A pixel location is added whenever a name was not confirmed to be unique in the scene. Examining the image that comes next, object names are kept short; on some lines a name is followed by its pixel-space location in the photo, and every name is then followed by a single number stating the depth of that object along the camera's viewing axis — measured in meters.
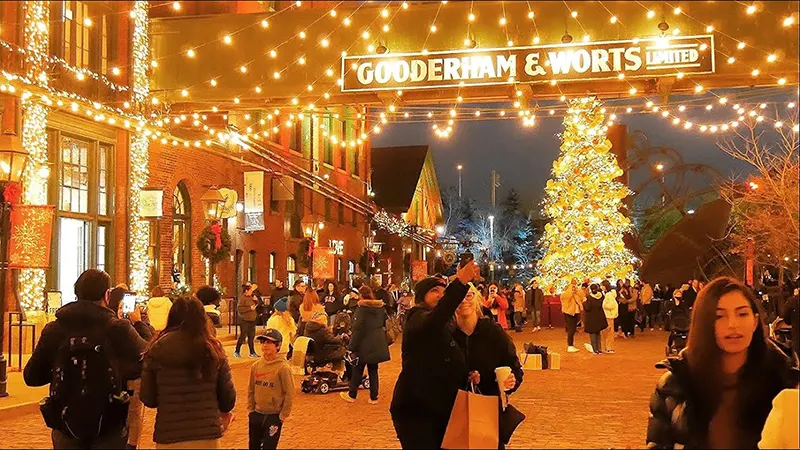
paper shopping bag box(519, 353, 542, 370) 16.42
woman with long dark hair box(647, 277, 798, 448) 3.69
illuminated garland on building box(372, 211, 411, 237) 44.09
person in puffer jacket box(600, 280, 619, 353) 20.73
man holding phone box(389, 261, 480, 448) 5.43
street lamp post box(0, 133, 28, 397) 12.11
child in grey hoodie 6.79
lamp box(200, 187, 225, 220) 21.54
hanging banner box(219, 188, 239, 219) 23.15
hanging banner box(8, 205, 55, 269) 14.44
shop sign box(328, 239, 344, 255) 36.78
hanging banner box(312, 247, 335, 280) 29.98
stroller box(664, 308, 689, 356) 16.66
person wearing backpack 5.41
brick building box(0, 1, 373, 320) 18.34
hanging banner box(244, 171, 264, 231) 26.47
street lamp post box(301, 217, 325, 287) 31.66
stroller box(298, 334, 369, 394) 13.25
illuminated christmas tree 33.50
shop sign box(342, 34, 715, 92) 16.97
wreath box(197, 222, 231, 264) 23.09
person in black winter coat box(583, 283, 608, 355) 19.50
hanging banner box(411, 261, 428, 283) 43.34
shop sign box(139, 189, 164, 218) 20.83
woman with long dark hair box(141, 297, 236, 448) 5.29
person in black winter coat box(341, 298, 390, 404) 12.20
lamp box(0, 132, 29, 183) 12.32
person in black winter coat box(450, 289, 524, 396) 5.55
